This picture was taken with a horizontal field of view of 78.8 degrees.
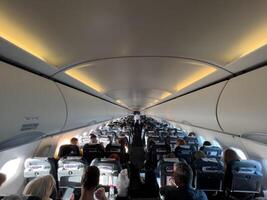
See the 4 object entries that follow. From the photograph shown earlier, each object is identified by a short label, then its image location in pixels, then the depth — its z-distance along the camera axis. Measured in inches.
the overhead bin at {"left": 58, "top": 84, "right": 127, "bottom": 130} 122.5
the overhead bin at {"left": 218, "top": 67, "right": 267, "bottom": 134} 69.3
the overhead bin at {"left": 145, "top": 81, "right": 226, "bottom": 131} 115.8
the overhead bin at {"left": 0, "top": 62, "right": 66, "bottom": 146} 62.9
